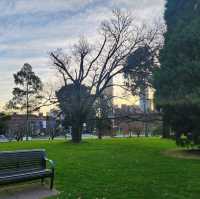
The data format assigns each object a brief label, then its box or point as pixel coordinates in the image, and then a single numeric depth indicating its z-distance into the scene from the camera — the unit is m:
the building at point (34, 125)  83.52
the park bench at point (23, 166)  8.16
